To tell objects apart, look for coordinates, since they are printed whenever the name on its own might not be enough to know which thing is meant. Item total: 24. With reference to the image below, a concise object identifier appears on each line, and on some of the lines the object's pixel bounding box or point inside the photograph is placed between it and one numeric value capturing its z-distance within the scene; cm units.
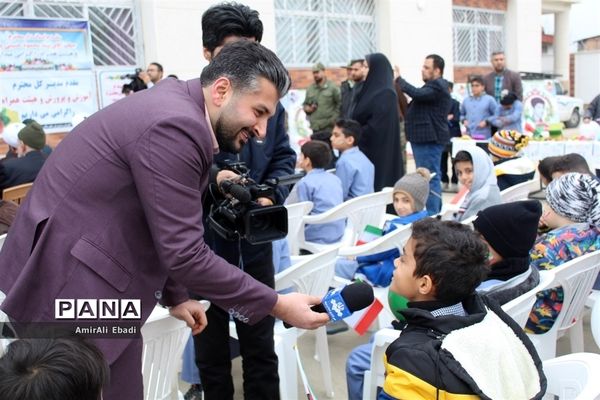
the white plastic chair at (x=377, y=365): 222
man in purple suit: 156
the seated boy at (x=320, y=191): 450
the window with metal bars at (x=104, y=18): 863
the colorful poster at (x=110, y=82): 924
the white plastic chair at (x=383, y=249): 327
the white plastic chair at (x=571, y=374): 172
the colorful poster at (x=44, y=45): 827
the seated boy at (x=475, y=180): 415
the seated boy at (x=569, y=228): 301
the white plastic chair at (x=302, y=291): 275
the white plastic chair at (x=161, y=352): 200
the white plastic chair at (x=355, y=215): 429
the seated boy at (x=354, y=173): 509
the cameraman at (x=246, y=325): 247
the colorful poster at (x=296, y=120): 1089
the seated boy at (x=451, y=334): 168
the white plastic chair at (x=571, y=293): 271
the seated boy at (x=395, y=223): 340
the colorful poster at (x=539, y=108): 1230
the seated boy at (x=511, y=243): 255
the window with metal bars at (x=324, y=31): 1240
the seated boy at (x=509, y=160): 545
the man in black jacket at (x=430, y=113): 671
